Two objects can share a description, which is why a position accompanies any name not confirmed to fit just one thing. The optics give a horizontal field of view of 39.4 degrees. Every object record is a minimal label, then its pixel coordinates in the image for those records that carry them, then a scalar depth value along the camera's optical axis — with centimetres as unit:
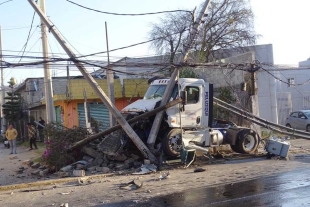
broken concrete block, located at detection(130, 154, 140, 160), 1541
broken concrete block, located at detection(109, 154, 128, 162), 1510
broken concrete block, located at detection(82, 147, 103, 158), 1534
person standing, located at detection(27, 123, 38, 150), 2416
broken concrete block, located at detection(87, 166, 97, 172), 1446
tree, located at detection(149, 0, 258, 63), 3219
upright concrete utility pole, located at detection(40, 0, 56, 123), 1817
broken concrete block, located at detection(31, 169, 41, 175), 1492
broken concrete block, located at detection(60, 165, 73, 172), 1439
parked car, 2758
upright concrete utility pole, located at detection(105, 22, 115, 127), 2168
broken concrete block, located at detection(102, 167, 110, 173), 1424
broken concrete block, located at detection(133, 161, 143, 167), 1495
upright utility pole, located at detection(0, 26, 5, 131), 3797
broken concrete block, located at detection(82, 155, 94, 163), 1527
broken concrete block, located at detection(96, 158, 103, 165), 1509
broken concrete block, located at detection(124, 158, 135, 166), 1497
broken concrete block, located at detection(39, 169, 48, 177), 1453
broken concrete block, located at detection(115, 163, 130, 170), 1458
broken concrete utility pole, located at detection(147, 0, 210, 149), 1526
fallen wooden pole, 1501
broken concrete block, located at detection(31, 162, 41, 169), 1621
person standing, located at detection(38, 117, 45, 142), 2662
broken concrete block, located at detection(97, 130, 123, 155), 1493
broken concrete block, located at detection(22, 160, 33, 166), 1714
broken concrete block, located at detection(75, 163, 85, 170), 1464
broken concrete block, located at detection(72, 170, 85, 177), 1362
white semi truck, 1537
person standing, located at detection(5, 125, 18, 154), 2297
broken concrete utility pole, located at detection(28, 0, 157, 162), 1427
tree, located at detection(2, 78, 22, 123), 3465
